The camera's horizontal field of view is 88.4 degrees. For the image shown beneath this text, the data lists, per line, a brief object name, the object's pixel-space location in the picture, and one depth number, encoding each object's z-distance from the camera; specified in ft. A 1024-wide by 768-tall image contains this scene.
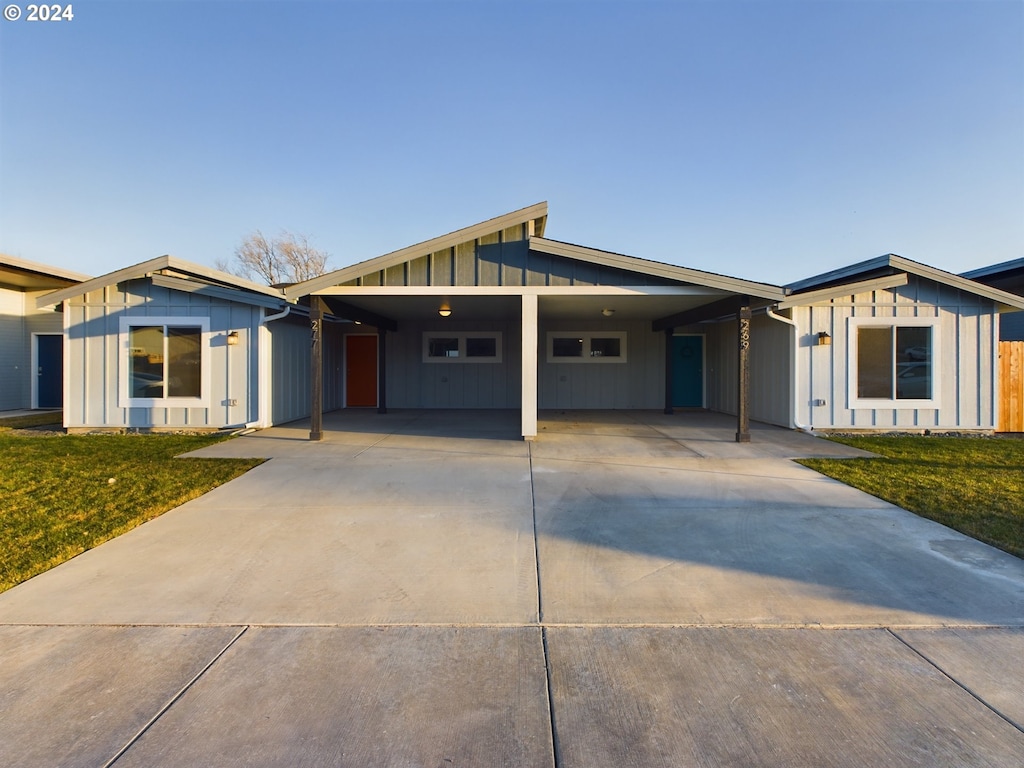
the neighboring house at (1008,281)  35.83
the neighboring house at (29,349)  43.57
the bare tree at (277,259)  105.29
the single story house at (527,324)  28.09
